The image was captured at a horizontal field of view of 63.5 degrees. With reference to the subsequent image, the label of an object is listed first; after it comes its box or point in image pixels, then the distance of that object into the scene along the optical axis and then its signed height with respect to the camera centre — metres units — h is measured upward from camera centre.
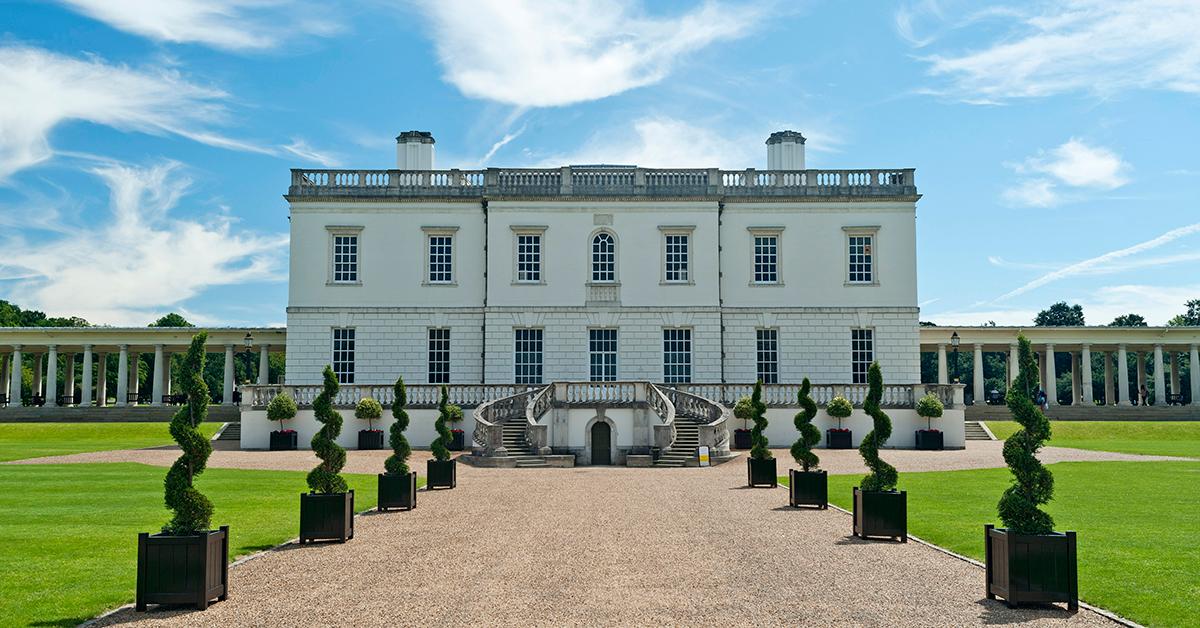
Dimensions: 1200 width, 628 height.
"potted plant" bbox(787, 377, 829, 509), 19.33 -2.10
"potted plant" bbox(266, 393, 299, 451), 36.72 -1.64
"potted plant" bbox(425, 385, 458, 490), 23.30 -2.24
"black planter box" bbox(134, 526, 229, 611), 10.40 -2.12
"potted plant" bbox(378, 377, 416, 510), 18.94 -2.13
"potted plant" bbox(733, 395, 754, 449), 35.69 -2.09
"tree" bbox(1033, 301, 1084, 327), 105.19 +6.80
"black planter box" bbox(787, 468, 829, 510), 19.31 -2.23
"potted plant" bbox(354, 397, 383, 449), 36.56 -1.70
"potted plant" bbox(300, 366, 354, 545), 14.87 -1.89
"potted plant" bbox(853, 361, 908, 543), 15.02 -1.93
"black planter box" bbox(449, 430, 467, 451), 36.12 -2.51
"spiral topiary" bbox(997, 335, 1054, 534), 10.61 -0.98
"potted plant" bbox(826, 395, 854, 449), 36.69 -2.12
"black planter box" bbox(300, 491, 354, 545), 14.84 -2.22
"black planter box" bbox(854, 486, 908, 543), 14.99 -2.16
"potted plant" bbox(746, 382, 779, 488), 23.75 -2.20
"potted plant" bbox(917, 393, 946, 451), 37.03 -2.06
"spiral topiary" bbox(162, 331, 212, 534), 10.70 -0.98
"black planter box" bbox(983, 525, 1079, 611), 10.33 -2.06
